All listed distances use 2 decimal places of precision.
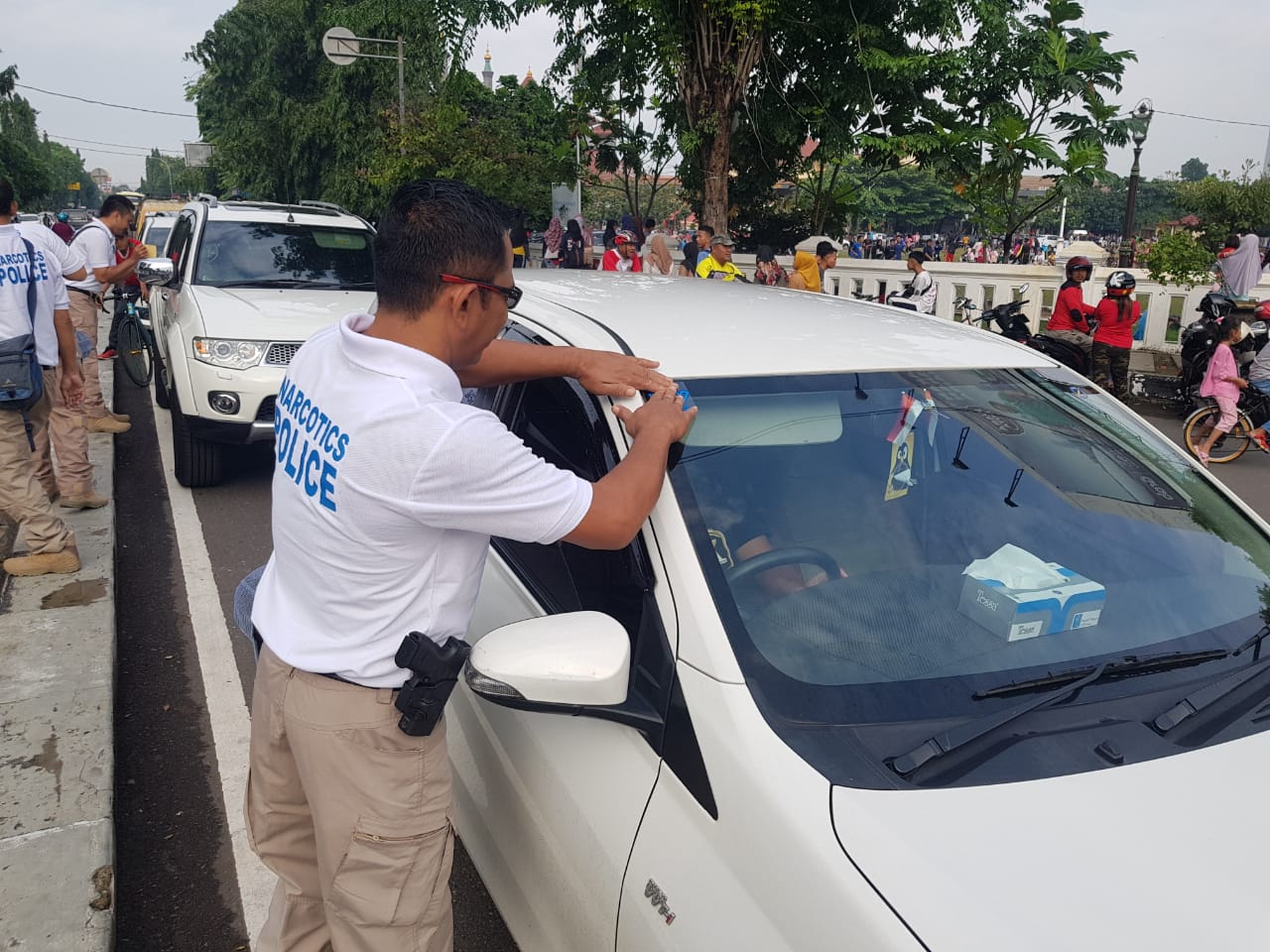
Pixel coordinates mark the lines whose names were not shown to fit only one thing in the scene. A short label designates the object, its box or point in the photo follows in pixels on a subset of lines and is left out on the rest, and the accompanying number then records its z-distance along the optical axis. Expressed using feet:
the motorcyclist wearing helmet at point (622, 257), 50.85
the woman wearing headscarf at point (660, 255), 40.57
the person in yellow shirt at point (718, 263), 37.81
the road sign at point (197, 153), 142.30
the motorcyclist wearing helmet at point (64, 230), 55.88
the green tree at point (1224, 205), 58.90
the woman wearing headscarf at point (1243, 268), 40.16
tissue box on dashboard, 6.01
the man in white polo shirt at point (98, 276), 23.16
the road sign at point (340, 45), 49.37
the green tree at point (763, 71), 41.81
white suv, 19.69
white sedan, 4.44
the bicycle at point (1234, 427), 27.07
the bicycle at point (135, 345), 30.96
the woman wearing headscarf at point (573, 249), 63.67
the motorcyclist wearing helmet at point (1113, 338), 31.78
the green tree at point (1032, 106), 47.75
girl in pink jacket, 26.35
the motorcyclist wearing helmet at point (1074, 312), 33.22
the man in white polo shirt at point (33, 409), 14.87
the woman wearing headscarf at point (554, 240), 65.41
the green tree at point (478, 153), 46.57
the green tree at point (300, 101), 71.36
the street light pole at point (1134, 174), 52.02
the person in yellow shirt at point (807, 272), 39.60
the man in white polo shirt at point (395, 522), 5.14
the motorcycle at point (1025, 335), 32.53
